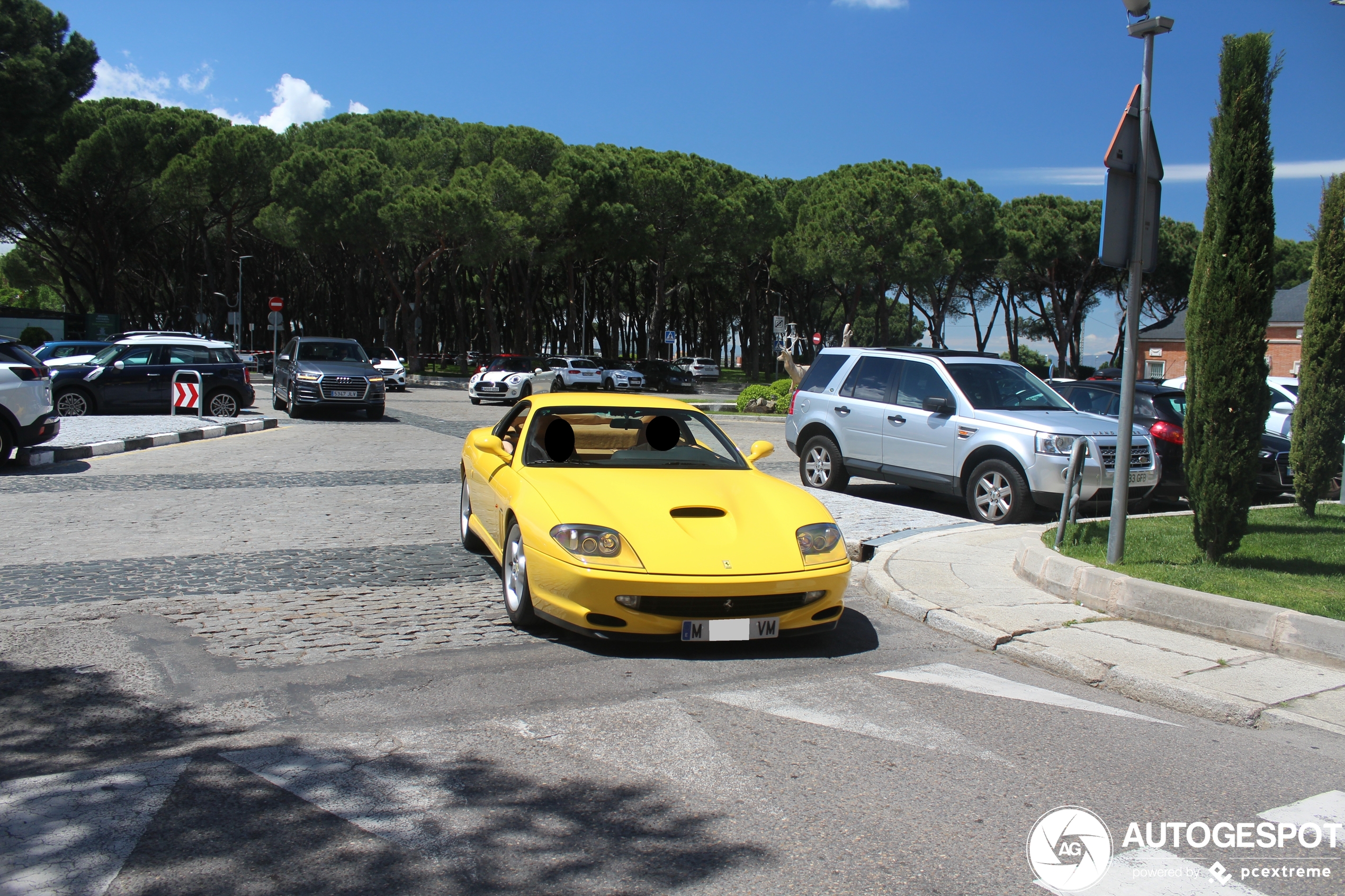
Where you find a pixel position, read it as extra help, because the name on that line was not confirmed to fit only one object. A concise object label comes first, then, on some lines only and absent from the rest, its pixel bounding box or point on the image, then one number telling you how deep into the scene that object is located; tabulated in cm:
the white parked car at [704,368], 5625
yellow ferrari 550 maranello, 502
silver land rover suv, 958
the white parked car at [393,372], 3516
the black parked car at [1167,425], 1079
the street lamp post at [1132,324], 692
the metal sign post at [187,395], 1897
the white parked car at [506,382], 3166
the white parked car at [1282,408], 1369
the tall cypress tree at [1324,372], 1017
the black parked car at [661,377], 4653
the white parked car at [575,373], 3384
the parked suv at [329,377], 2077
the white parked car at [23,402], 1223
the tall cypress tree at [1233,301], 652
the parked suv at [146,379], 1923
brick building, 5069
